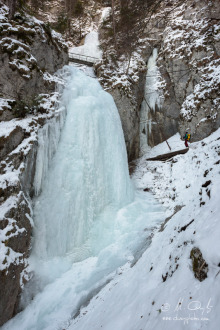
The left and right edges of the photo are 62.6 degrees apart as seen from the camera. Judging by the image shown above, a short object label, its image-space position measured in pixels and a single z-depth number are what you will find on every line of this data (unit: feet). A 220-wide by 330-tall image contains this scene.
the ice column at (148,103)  52.31
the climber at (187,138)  40.10
